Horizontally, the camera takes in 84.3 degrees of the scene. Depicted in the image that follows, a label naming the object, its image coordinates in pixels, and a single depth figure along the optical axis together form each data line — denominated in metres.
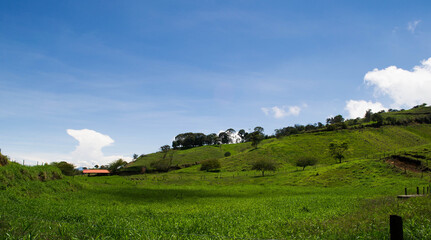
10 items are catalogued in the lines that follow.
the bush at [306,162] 90.31
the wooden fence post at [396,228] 7.28
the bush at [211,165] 117.94
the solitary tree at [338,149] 99.56
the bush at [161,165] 129.50
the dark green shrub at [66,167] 103.26
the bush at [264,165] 88.60
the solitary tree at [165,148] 186.65
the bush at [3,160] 33.75
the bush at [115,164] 150.75
